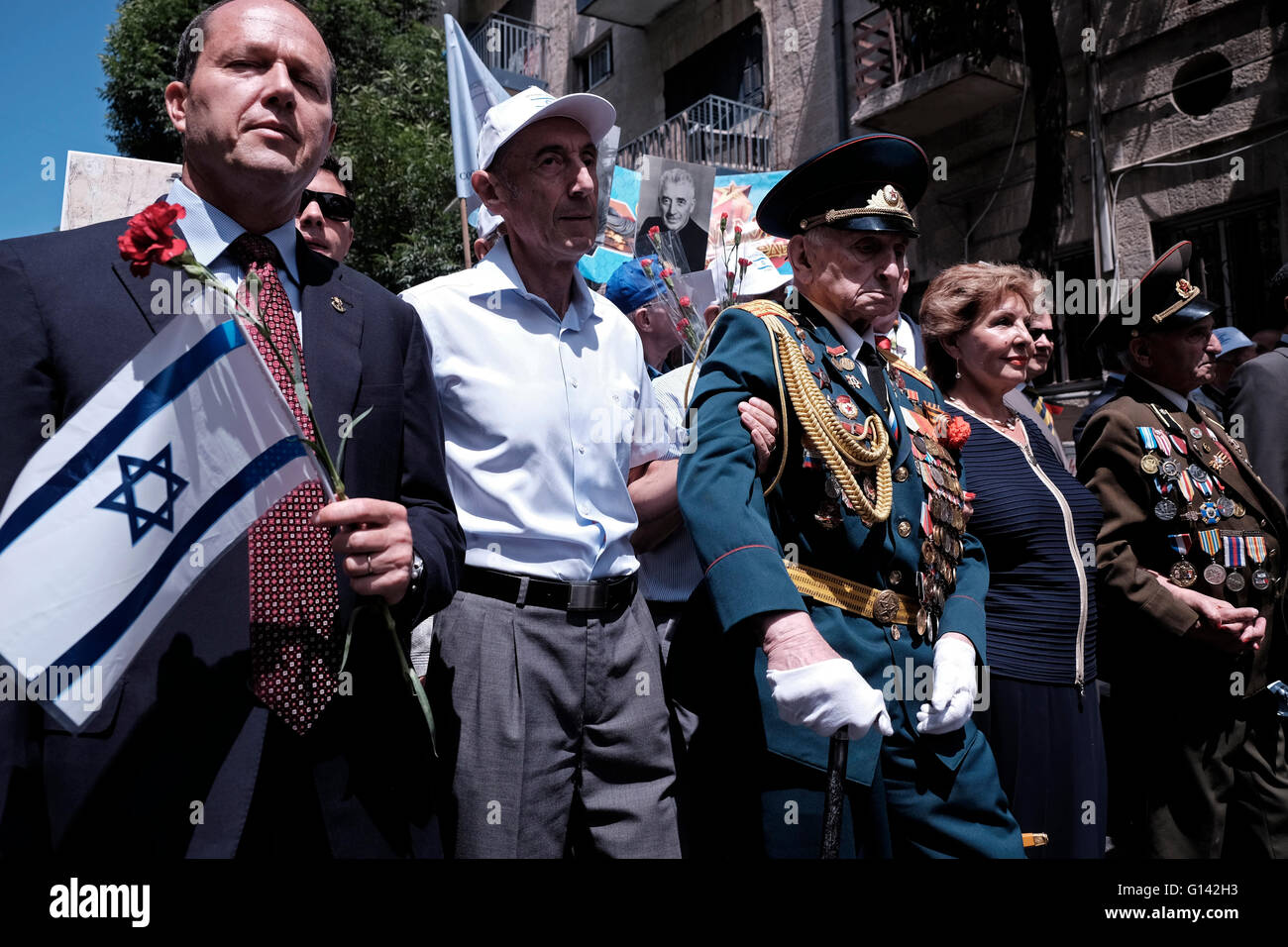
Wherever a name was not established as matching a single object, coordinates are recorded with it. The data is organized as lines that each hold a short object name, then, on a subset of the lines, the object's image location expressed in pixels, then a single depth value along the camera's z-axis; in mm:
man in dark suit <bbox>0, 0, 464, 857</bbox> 1484
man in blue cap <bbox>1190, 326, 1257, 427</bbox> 5891
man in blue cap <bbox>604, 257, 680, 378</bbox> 3932
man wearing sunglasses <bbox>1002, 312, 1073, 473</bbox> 3696
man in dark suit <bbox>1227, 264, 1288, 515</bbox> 4008
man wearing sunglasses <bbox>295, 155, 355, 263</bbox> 3803
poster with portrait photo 5570
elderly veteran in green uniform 2094
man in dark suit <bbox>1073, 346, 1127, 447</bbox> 4027
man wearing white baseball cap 2137
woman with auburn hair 2975
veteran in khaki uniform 3438
